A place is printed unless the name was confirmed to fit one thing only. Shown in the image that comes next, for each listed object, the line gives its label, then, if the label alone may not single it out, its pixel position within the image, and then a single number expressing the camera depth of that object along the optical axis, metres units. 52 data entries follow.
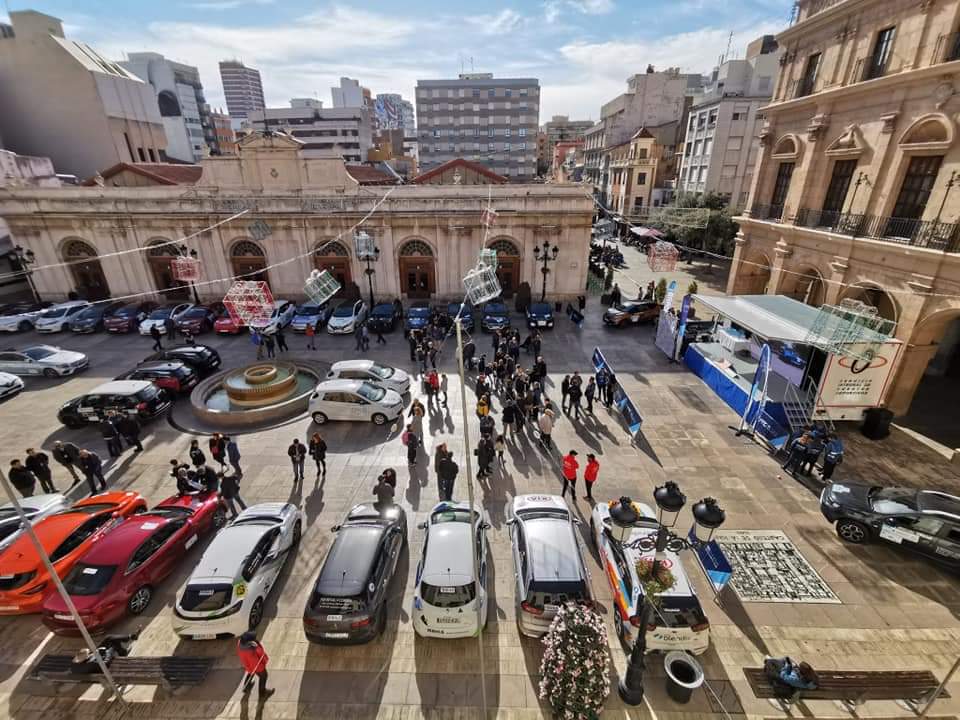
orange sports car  8.65
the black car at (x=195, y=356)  18.50
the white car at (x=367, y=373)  16.67
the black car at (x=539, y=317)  23.67
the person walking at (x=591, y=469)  11.44
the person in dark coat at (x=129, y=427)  13.43
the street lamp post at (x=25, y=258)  26.30
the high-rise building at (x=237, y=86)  160.75
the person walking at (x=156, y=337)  21.23
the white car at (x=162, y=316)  23.09
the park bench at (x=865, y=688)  7.18
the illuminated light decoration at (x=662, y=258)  23.66
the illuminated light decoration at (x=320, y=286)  14.67
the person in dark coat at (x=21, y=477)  11.59
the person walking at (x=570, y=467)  11.26
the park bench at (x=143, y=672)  7.45
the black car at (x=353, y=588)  7.77
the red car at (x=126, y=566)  8.14
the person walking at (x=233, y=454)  12.42
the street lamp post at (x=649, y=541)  6.02
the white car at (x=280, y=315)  22.00
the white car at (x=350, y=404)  15.12
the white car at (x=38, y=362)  18.92
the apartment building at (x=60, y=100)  36.97
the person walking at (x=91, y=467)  11.89
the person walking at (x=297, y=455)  12.34
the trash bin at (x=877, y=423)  14.33
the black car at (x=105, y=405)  14.97
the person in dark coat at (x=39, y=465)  11.95
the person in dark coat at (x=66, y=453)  12.34
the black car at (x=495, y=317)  23.44
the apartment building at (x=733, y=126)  42.56
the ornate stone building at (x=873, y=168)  13.88
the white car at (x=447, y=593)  7.83
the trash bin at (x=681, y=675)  7.09
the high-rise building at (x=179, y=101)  66.44
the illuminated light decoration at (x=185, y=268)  21.53
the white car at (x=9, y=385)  17.45
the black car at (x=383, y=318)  23.23
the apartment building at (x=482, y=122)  79.69
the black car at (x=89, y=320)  23.95
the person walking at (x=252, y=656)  6.94
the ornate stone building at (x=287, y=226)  25.64
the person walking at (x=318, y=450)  12.35
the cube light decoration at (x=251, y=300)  16.33
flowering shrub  6.18
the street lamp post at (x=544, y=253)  26.12
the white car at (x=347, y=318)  23.42
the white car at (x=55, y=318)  23.88
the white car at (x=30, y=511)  9.65
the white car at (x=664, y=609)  7.55
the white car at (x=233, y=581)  7.92
